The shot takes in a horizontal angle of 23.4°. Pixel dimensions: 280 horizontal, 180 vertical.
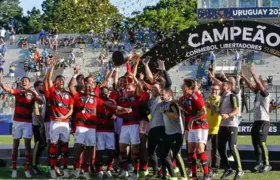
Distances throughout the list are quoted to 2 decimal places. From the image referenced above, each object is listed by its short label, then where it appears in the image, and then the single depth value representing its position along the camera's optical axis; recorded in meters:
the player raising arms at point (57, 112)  12.88
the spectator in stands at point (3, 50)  48.69
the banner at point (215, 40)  15.51
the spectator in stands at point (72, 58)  39.37
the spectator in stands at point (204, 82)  30.15
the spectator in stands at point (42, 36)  47.73
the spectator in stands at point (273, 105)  26.66
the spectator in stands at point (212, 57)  37.42
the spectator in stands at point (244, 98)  27.25
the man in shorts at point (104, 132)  13.49
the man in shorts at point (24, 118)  13.34
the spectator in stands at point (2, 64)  44.29
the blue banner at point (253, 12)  47.55
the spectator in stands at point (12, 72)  43.88
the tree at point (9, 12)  88.31
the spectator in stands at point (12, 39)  51.84
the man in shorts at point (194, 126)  12.18
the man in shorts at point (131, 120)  13.05
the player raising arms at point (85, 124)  12.97
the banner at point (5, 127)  28.66
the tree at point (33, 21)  80.92
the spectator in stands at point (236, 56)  38.68
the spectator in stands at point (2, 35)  52.03
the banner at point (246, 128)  24.86
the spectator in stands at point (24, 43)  49.75
